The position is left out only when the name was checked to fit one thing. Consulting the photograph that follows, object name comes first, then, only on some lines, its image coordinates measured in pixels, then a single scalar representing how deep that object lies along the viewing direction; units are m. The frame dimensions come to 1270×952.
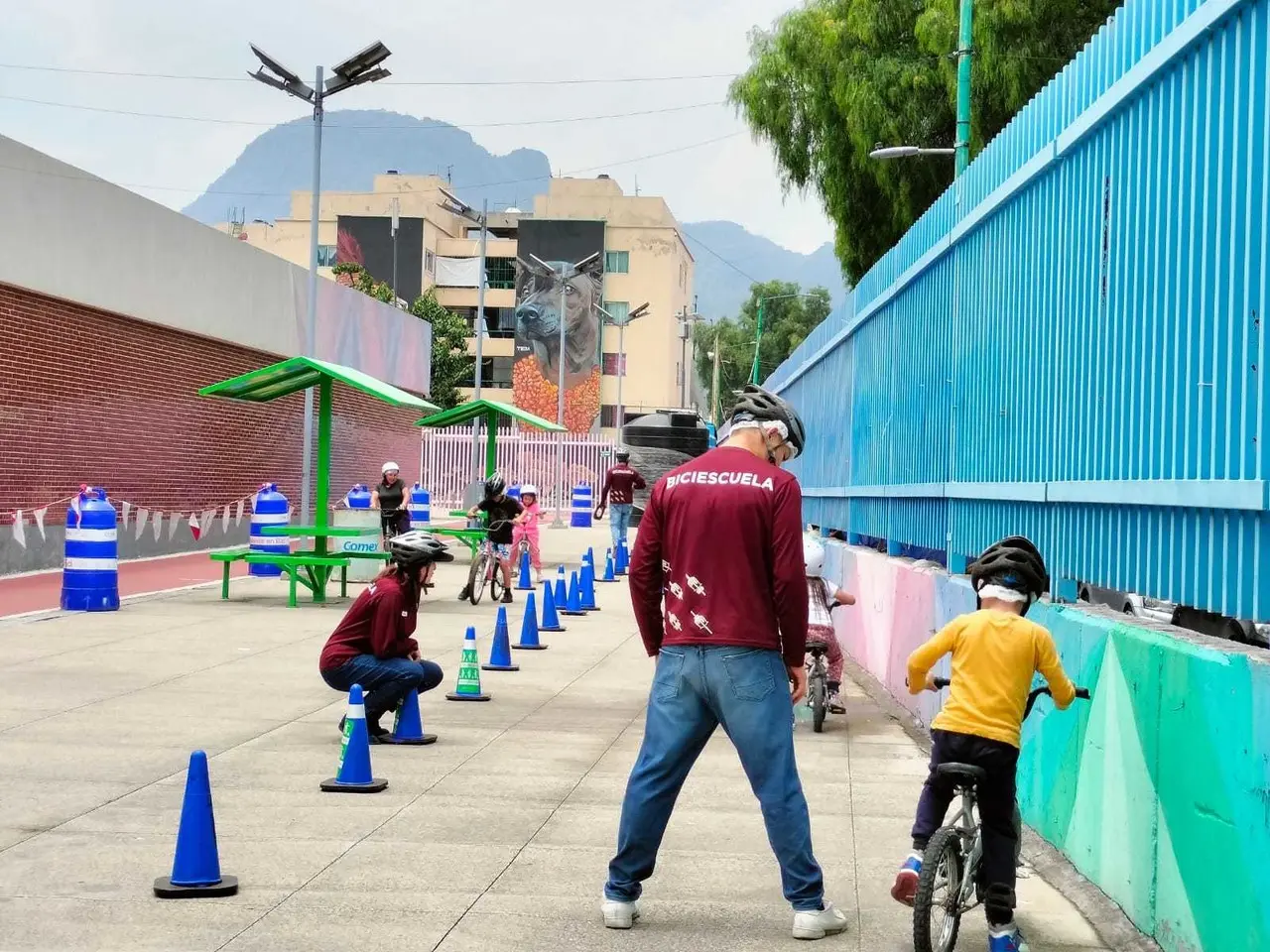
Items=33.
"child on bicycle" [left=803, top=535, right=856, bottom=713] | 10.81
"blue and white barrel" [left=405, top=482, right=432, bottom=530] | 32.09
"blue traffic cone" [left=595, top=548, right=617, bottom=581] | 26.17
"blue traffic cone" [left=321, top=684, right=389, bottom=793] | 8.27
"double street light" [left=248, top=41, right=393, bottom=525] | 25.41
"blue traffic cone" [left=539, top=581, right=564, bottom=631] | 17.50
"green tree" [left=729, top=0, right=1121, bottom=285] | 30.05
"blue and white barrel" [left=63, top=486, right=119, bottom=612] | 16.81
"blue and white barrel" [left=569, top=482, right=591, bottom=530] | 45.78
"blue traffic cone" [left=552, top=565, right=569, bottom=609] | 19.62
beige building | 96.88
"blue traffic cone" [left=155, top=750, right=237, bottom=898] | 6.14
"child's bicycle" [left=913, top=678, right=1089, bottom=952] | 5.30
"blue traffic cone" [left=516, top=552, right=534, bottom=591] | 22.41
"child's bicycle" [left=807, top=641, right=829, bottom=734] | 10.82
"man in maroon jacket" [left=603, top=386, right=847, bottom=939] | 5.69
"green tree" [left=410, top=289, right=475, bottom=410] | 72.00
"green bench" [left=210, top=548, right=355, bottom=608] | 18.67
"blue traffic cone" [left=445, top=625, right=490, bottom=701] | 11.95
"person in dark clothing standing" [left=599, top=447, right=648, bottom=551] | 27.94
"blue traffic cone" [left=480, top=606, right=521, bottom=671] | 13.77
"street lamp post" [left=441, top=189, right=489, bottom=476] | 44.41
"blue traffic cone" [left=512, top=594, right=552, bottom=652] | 15.52
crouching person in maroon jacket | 9.41
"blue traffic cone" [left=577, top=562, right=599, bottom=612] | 20.16
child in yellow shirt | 5.59
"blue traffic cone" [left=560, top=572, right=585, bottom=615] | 19.92
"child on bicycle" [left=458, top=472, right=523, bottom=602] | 20.23
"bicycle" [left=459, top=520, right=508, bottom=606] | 20.31
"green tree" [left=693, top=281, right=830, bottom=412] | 113.12
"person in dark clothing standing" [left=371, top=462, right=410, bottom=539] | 21.77
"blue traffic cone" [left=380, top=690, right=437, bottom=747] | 9.88
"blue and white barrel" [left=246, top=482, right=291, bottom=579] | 23.22
